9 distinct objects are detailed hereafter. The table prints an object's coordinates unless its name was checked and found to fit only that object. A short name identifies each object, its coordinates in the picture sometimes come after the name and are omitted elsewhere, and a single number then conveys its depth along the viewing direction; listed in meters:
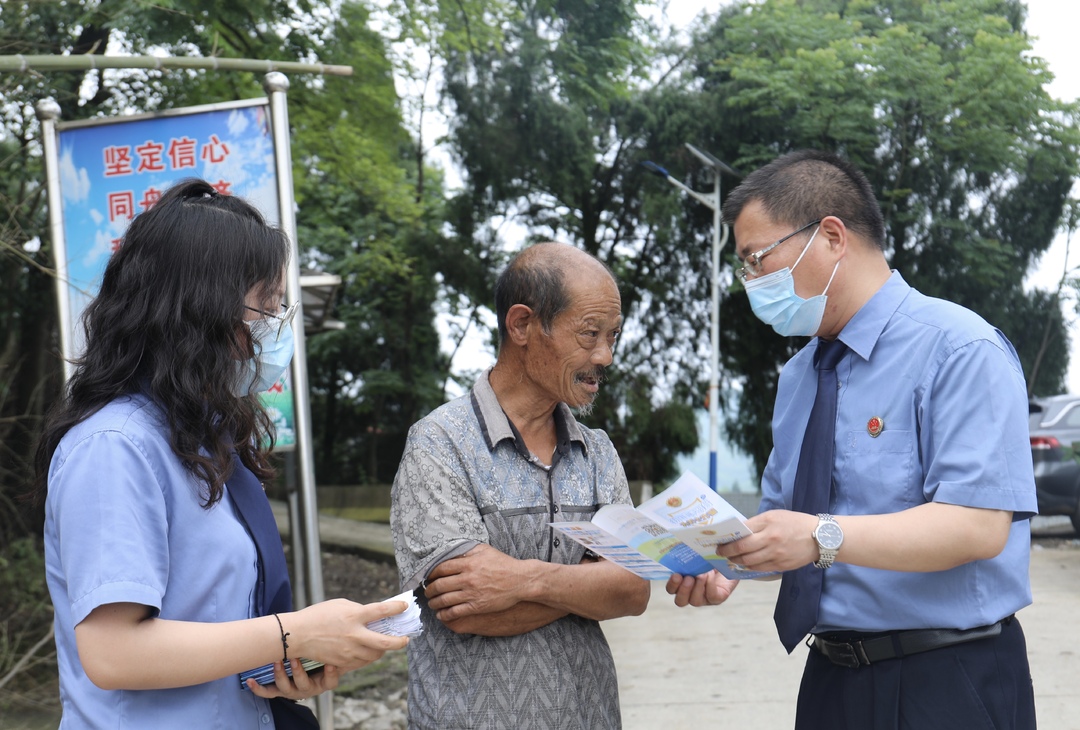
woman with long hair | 1.57
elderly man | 2.34
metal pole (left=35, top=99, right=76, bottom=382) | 4.23
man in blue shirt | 1.99
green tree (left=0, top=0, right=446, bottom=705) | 6.85
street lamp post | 19.02
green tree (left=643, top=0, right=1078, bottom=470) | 18.47
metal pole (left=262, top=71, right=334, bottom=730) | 4.27
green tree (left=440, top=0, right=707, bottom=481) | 17.30
